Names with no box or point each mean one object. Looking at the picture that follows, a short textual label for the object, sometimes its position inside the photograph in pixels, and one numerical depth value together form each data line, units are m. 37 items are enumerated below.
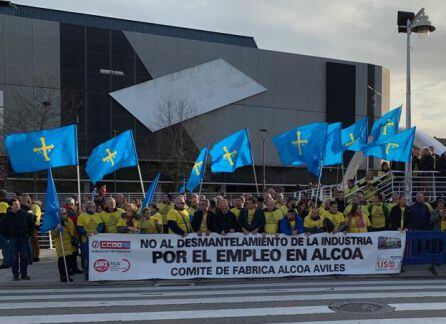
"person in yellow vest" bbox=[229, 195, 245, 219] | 11.46
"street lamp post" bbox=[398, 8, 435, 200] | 14.28
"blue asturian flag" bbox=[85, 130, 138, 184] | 14.08
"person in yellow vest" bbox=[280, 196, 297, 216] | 11.51
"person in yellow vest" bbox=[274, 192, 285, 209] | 12.56
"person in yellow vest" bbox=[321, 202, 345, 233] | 10.50
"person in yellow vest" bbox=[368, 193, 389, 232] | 11.73
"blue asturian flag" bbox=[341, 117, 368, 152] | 17.06
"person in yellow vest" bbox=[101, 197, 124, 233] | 10.73
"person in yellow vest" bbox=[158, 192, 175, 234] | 12.12
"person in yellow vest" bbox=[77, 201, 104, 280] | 10.45
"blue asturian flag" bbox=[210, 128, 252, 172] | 15.55
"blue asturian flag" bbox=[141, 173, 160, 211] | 13.13
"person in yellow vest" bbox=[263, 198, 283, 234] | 10.50
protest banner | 9.93
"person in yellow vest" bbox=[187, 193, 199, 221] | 12.45
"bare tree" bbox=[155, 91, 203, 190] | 40.81
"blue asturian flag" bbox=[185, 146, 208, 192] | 14.99
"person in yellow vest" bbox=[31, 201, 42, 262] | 13.16
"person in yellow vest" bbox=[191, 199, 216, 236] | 10.45
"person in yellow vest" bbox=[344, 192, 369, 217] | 11.18
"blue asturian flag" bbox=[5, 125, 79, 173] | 11.62
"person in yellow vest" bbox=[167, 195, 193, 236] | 10.25
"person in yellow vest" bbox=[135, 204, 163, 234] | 10.68
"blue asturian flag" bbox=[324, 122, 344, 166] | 16.28
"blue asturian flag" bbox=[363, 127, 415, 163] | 14.41
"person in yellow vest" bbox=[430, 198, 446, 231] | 11.50
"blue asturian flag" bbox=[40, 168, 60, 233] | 10.31
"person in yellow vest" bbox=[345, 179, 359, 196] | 17.22
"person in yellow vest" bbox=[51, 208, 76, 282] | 10.36
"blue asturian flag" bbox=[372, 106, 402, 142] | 16.23
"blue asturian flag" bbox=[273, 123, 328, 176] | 14.81
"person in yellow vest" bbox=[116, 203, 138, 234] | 10.57
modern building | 41.47
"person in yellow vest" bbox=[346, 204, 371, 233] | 10.75
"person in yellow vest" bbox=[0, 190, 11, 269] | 12.09
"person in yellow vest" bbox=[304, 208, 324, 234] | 10.52
